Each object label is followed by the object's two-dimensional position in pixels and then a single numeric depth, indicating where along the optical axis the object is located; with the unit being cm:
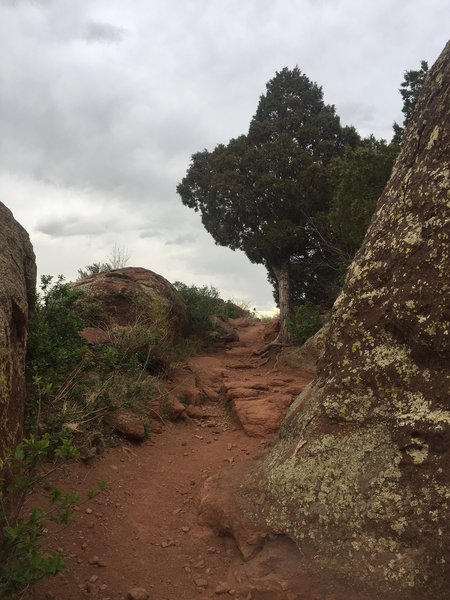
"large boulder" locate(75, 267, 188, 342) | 1091
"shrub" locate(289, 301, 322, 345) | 1364
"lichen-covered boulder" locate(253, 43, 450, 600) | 320
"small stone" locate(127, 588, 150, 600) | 339
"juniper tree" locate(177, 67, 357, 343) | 1472
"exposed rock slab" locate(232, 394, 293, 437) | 681
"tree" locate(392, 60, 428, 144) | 1446
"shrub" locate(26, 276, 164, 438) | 520
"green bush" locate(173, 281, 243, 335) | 1432
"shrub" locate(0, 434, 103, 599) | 259
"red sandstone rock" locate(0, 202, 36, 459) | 338
